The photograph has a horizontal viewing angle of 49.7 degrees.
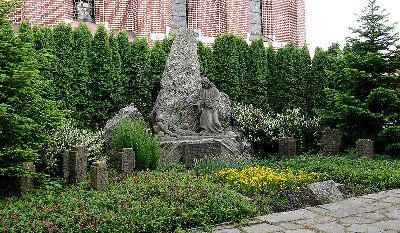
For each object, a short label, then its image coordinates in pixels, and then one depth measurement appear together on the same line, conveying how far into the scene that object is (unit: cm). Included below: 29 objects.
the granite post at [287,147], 1188
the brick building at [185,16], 1611
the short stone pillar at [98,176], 746
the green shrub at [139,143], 989
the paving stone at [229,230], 545
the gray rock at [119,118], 1130
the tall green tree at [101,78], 1282
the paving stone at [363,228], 548
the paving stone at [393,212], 622
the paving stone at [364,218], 590
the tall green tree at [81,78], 1238
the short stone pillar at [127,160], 939
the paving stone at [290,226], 560
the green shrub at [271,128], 1334
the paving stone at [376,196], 739
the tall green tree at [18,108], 702
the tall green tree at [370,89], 1210
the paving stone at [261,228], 549
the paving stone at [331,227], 552
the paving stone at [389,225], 562
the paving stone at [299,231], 546
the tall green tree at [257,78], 1524
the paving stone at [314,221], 584
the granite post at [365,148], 1099
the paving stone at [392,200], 711
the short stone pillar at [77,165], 837
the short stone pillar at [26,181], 740
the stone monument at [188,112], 1122
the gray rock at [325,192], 699
